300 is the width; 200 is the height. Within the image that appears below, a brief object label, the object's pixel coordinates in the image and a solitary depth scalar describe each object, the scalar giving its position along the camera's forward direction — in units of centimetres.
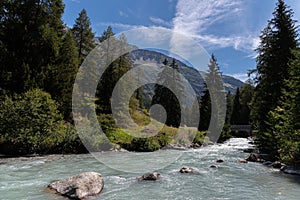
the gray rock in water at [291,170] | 1324
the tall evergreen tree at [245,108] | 6675
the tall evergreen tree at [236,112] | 6950
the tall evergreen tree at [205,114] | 4014
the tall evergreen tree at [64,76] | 2274
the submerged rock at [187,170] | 1311
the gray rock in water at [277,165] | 1531
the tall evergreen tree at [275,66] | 2031
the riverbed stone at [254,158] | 1817
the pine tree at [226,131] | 3975
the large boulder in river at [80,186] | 820
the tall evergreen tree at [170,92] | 4621
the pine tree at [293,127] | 1422
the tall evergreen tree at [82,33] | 3612
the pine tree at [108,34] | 3441
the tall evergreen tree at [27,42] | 2028
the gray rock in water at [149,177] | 1092
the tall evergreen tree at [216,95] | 4120
